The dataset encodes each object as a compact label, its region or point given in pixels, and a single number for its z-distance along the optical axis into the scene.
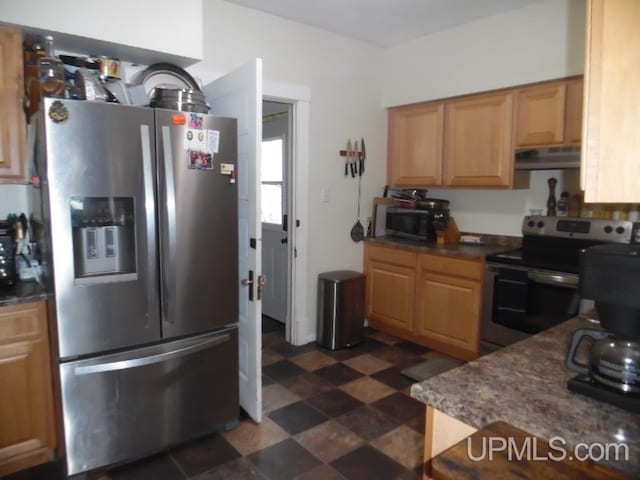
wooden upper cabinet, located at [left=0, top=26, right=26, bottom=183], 1.98
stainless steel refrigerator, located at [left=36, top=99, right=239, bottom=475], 1.82
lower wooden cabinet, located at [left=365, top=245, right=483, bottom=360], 3.24
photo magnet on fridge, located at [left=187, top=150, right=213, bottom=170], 2.07
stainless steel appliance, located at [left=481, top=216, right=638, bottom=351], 2.77
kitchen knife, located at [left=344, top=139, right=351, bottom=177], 3.83
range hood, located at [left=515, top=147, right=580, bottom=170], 2.78
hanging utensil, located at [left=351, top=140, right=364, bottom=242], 3.97
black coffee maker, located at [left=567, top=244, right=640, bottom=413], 1.00
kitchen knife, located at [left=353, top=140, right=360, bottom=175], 3.87
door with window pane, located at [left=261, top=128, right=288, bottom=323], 4.15
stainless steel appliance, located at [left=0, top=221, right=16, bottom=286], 2.05
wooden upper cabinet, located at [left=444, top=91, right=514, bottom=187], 3.24
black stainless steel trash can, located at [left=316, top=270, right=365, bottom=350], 3.57
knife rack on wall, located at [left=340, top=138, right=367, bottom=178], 3.83
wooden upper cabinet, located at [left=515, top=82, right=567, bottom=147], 2.94
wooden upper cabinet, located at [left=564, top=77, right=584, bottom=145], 2.85
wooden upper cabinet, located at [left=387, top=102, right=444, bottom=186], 3.70
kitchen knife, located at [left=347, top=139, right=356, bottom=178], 3.83
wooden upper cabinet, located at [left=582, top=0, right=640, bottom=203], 0.73
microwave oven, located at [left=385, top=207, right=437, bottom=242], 3.76
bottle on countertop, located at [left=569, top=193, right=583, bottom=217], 3.11
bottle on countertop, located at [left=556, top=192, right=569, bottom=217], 3.14
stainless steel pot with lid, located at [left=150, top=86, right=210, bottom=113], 2.14
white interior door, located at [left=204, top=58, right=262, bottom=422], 2.26
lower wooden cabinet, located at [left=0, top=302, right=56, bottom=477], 1.93
